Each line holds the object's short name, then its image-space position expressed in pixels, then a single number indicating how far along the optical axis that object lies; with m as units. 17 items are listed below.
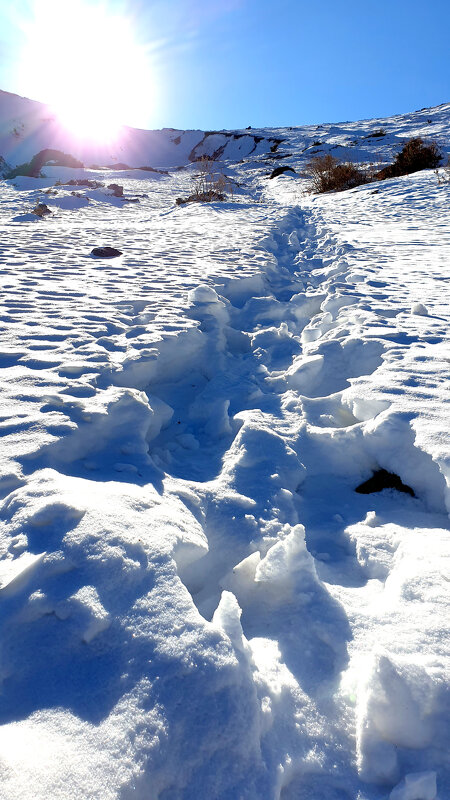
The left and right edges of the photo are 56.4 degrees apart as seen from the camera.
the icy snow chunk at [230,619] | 1.15
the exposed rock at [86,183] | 16.41
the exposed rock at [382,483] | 1.99
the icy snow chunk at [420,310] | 3.68
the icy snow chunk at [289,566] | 1.42
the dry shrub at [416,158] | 13.06
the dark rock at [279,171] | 20.14
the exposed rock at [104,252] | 5.74
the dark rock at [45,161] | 21.78
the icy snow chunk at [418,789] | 0.90
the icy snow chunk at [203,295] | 4.04
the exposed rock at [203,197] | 13.23
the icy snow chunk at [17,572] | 1.19
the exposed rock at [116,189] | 14.91
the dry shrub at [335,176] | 14.35
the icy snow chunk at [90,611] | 1.10
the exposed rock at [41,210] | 9.55
